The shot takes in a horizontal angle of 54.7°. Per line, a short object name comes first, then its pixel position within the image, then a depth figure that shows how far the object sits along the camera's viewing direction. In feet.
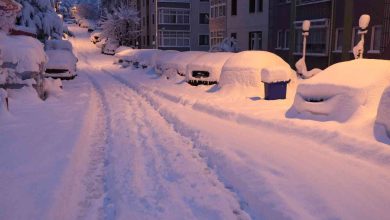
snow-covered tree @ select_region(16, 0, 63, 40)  71.41
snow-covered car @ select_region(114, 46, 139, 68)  99.47
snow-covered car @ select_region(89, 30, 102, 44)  224.98
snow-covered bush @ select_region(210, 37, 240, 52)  89.61
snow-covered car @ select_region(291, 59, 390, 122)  24.89
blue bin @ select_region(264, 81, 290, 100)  37.88
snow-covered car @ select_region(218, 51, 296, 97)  41.75
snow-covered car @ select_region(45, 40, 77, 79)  57.90
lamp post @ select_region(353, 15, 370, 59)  42.76
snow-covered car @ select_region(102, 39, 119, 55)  173.37
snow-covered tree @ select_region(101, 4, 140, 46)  180.24
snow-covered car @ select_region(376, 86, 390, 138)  21.21
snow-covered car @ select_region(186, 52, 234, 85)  49.62
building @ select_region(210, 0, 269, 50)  90.78
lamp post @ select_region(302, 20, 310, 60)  56.19
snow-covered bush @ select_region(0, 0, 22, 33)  42.79
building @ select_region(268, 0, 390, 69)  55.52
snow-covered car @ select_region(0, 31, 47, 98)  34.30
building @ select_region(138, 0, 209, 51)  154.92
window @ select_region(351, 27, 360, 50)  60.95
